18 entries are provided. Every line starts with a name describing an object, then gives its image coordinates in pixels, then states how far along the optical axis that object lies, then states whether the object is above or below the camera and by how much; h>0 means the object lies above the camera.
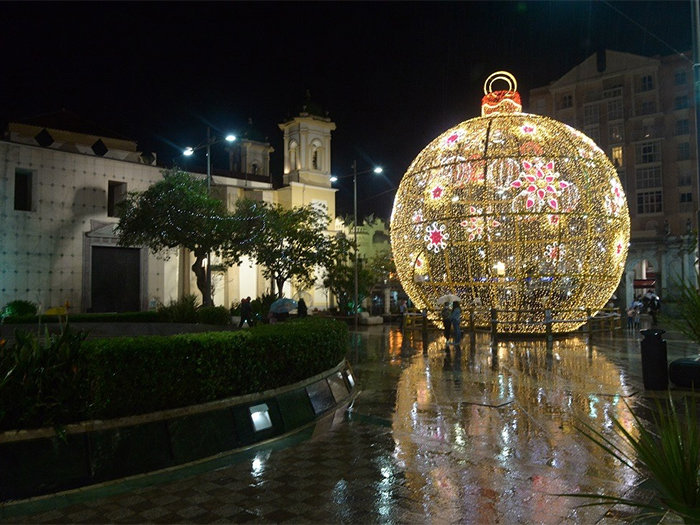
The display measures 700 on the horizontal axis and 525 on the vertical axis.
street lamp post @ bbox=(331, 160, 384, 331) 22.81 +5.01
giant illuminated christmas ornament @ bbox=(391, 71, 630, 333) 16.09 +2.08
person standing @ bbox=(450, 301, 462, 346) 16.50 -0.75
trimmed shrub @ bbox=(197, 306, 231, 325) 19.42 -0.70
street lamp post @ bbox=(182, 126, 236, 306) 19.88 +5.43
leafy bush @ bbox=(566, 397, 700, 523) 3.12 -0.99
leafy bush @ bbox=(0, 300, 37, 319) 23.84 -0.46
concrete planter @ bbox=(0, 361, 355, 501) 5.11 -1.51
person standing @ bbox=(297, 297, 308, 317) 23.00 -0.54
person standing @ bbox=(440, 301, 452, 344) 16.92 -0.75
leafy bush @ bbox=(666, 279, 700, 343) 5.18 -0.18
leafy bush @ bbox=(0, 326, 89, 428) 5.30 -0.81
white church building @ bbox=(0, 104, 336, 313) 27.34 +3.50
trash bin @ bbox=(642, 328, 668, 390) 9.77 -1.23
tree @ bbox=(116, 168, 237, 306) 24.41 +3.31
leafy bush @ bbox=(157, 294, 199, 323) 19.73 -0.59
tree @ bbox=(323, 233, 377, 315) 30.11 +0.88
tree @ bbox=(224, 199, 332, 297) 27.52 +2.66
